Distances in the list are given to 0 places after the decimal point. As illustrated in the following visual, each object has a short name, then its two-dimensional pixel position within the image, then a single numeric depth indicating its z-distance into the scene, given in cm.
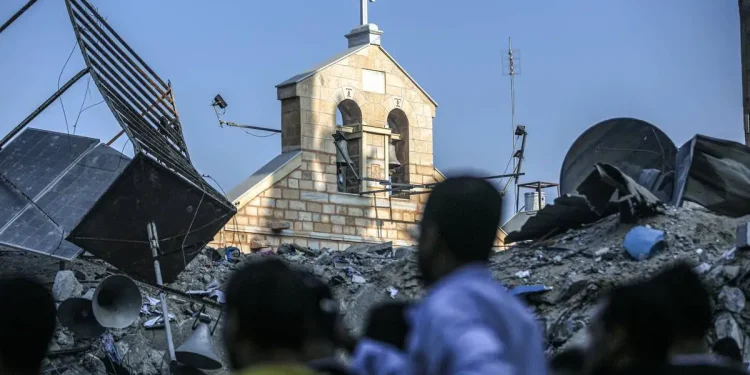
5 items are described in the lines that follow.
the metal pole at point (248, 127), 2678
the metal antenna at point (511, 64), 3194
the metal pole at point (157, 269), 1396
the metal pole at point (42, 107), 1725
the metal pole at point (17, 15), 1794
